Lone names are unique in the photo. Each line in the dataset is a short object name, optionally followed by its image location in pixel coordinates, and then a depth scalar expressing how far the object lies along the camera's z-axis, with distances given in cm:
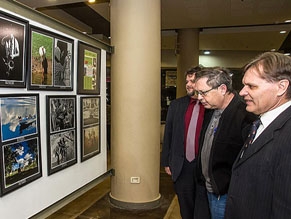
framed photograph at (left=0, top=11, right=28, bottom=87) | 163
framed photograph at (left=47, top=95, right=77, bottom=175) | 206
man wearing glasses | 192
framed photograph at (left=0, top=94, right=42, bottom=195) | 165
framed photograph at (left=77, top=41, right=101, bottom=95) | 243
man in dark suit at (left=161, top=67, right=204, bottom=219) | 254
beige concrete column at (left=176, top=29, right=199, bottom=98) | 692
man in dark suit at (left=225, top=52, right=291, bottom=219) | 113
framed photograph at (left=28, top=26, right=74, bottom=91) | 188
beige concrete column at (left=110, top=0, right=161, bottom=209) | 341
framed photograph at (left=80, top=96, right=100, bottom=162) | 248
